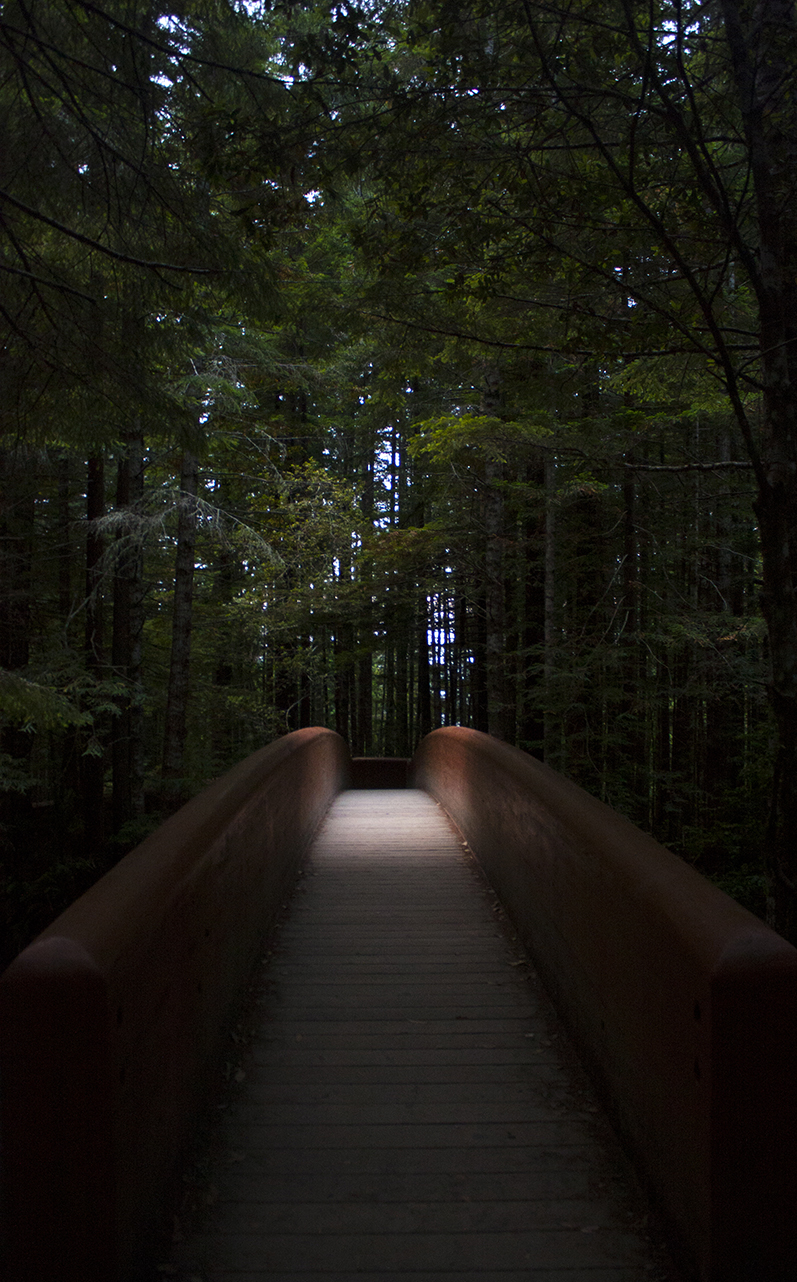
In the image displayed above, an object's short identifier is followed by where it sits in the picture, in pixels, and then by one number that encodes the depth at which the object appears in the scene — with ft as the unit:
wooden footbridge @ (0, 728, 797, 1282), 6.54
